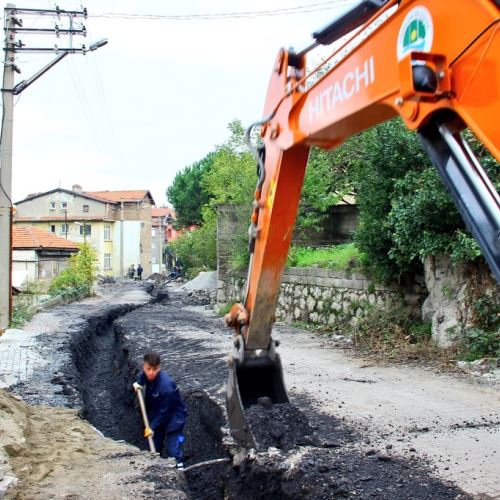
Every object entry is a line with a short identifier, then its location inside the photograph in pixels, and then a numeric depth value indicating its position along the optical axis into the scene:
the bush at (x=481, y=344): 8.80
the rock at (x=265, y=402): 5.09
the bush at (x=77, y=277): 25.97
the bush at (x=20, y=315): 15.86
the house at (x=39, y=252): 38.78
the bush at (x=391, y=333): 10.30
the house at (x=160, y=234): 77.75
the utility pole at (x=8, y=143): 15.11
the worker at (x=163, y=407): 6.03
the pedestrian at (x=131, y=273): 57.53
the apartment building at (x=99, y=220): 59.94
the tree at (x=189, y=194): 50.75
